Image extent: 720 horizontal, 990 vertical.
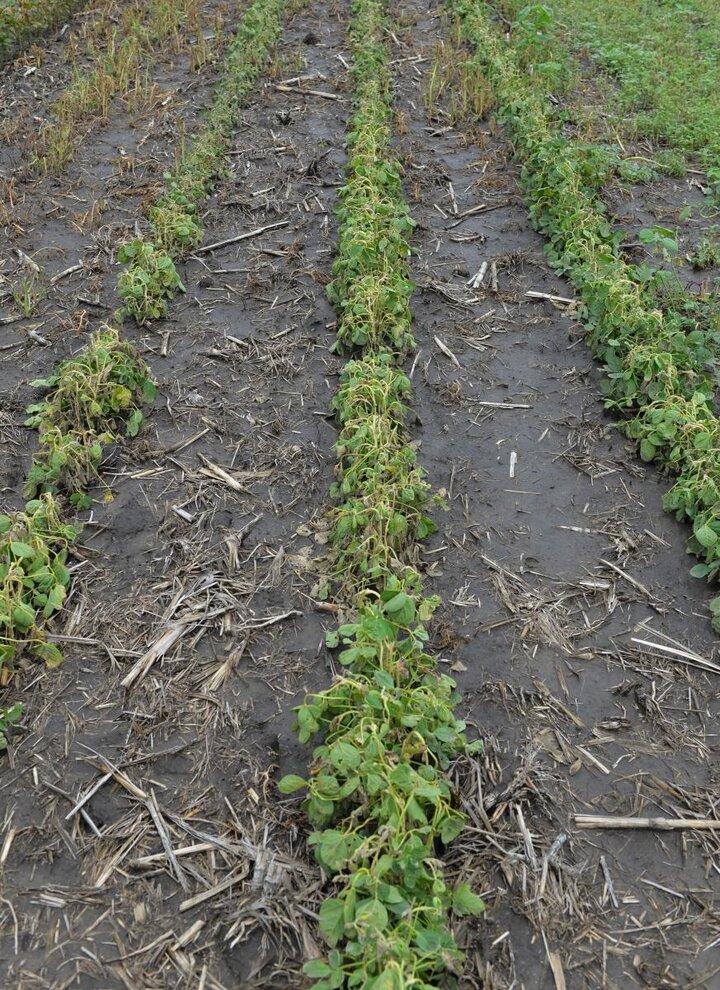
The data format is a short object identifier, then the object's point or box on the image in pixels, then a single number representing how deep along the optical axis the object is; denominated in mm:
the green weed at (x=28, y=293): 5727
